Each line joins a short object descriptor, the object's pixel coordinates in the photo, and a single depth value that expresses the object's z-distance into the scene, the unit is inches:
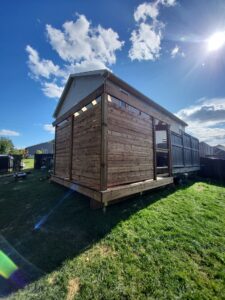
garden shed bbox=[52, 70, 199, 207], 141.1
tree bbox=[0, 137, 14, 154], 1280.4
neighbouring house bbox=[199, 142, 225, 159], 771.3
